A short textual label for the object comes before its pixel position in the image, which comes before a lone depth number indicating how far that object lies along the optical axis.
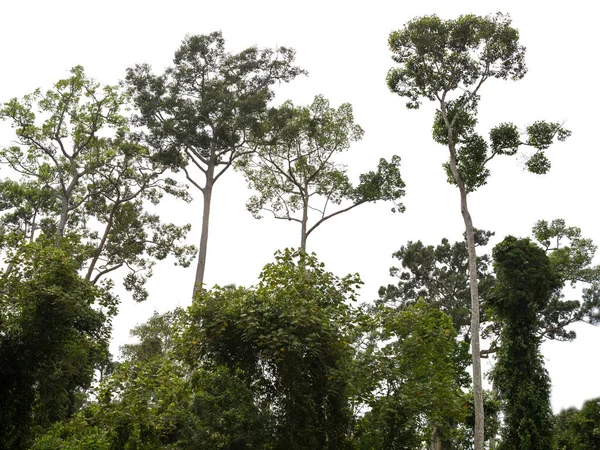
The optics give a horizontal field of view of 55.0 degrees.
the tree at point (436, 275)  32.59
